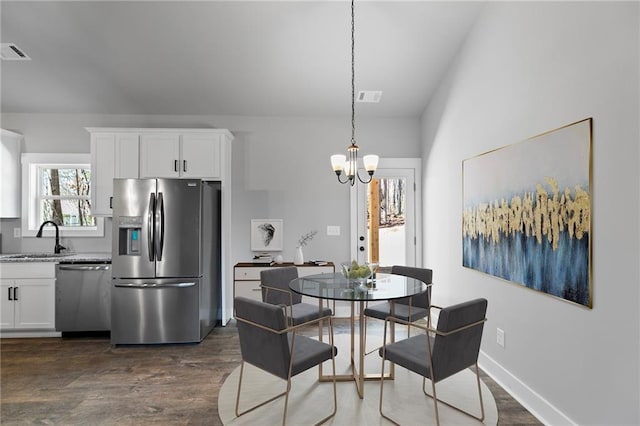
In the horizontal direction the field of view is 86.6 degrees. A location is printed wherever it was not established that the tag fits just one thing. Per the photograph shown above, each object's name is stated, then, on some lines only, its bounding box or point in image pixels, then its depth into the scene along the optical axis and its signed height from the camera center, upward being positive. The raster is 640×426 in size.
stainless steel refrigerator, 3.49 -0.47
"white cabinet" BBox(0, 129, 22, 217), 4.10 +0.54
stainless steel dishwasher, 3.66 -0.89
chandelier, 2.57 +0.41
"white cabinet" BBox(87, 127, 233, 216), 4.02 +0.73
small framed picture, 4.51 -0.26
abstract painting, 1.92 +0.03
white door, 4.61 +0.05
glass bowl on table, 2.58 -0.43
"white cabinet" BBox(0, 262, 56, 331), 3.69 -0.86
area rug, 2.20 -1.31
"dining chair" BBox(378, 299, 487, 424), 1.85 -0.77
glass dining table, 2.23 -0.52
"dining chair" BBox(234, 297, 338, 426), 1.89 -0.75
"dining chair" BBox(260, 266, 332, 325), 2.86 -0.72
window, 4.32 +0.29
